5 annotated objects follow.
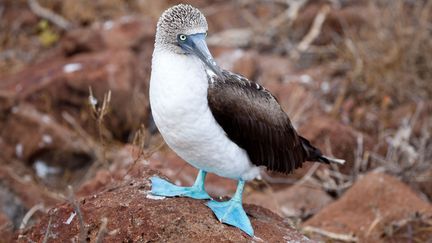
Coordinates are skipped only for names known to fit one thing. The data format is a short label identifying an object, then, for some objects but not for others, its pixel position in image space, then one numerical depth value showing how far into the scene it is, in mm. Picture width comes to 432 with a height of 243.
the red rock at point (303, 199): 11734
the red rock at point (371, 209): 9945
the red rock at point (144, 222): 7020
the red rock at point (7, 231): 9359
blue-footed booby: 6992
